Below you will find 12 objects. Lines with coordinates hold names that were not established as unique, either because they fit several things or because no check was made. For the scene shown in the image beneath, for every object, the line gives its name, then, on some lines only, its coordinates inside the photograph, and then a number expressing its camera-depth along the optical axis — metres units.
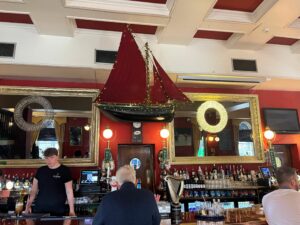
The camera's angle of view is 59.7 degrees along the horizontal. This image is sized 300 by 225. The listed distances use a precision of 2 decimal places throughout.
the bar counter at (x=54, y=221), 2.18
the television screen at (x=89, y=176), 4.20
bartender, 3.13
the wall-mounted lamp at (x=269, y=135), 5.14
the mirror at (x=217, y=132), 4.94
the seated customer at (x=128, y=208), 1.73
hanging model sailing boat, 3.70
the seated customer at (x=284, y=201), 1.98
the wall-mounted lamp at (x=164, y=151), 4.67
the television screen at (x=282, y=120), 5.36
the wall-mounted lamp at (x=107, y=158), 4.45
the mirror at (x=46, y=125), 4.43
